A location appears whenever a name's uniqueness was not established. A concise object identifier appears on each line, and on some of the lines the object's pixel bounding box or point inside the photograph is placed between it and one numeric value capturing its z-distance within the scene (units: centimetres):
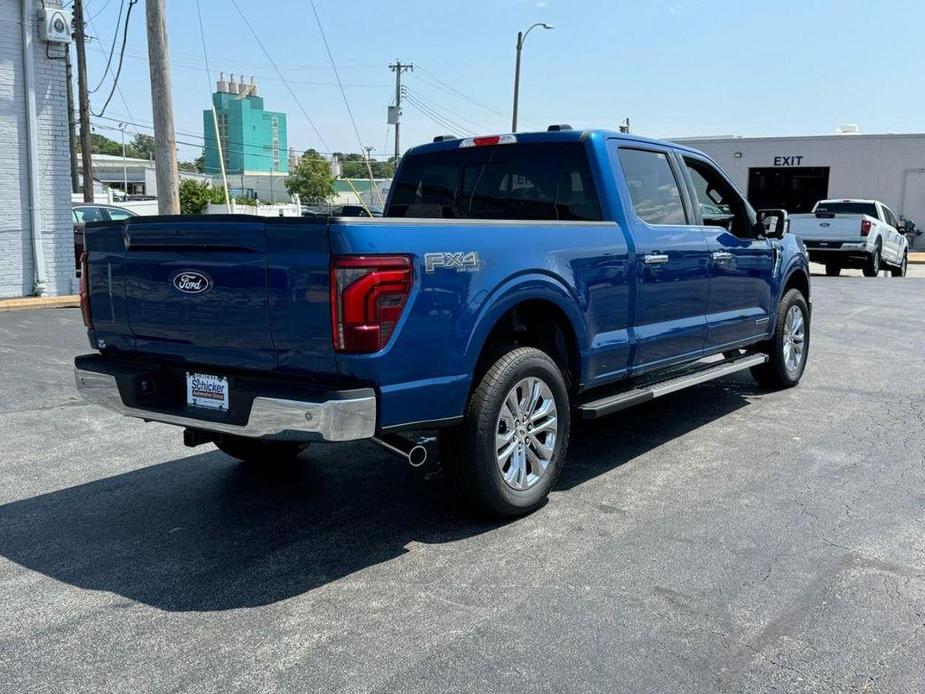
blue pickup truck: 384
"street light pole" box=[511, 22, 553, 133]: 3347
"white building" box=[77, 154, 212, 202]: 10244
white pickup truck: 2040
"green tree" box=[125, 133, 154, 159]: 11562
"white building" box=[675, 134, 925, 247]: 3425
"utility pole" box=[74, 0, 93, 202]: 2988
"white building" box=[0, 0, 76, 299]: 1334
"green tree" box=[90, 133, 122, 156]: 14688
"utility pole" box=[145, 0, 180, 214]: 1245
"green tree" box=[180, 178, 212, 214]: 4850
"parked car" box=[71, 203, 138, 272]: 1838
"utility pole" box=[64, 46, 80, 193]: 3411
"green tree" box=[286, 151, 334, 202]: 9244
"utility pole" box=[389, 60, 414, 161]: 5506
